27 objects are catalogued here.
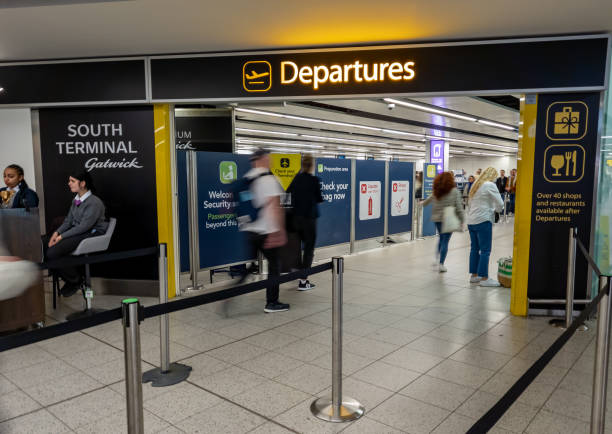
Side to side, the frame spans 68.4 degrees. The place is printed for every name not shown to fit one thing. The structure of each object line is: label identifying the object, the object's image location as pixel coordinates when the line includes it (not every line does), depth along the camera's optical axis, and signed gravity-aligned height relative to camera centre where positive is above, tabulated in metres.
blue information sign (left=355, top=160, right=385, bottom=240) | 9.08 -0.55
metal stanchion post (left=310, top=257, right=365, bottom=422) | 2.74 -1.28
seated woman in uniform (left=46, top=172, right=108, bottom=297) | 4.74 -0.55
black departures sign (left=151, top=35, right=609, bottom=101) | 4.41 +1.08
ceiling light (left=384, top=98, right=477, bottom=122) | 9.66 +1.51
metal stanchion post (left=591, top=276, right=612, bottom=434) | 2.20 -0.99
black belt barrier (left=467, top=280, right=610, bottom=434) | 1.23 -0.67
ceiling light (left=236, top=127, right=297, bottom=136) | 17.32 +1.63
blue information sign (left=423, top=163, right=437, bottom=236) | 11.30 -0.41
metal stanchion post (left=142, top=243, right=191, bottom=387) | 3.28 -1.42
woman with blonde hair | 6.08 -0.59
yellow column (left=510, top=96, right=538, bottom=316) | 4.65 -0.38
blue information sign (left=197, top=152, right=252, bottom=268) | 5.98 -0.51
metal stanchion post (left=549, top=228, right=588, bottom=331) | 4.24 -1.04
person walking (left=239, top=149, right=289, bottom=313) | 4.59 -0.39
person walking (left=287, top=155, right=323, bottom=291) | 5.54 -0.38
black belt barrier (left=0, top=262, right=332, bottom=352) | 1.56 -0.58
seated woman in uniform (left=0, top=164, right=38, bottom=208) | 5.09 -0.22
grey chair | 4.69 -0.81
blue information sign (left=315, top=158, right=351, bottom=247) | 8.25 -0.56
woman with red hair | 6.56 -0.37
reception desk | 4.14 -0.75
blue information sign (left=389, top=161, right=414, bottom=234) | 10.02 -0.54
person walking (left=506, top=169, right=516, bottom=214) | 14.38 -0.65
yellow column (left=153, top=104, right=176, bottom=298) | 5.43 -0.03
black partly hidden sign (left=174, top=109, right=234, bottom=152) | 7.44 +0.69
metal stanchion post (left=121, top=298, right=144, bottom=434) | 1.87 -0.80
